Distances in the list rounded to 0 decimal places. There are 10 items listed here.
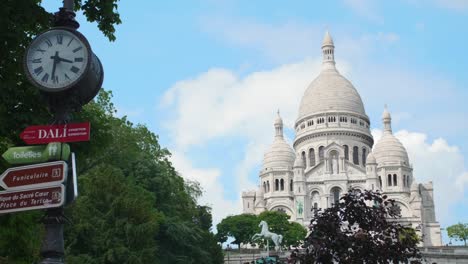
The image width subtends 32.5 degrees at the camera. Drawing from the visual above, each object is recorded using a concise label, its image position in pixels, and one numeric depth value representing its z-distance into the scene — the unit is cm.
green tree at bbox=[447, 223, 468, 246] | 13138
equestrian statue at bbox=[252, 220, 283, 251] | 7281
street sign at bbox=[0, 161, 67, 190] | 970
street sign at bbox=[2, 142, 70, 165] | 993
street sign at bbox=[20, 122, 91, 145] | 998
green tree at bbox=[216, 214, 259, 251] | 10425
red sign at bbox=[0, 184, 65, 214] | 964
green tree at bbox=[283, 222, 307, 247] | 10075
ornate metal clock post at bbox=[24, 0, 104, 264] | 982
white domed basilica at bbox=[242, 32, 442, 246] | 12512
